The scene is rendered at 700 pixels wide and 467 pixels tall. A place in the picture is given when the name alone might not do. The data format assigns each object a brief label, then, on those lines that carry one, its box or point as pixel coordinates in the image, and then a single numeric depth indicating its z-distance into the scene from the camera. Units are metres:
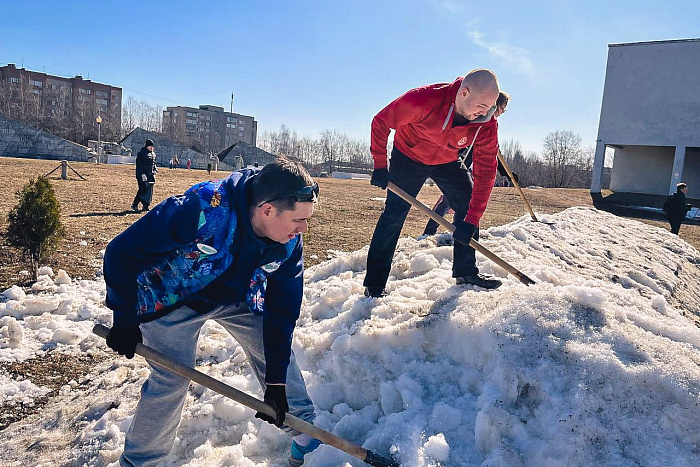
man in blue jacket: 1.85
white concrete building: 23.64
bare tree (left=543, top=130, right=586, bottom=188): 54.84
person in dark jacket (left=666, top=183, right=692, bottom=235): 10.70
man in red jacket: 3.42
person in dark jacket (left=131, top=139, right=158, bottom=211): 10.36
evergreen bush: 5.00
